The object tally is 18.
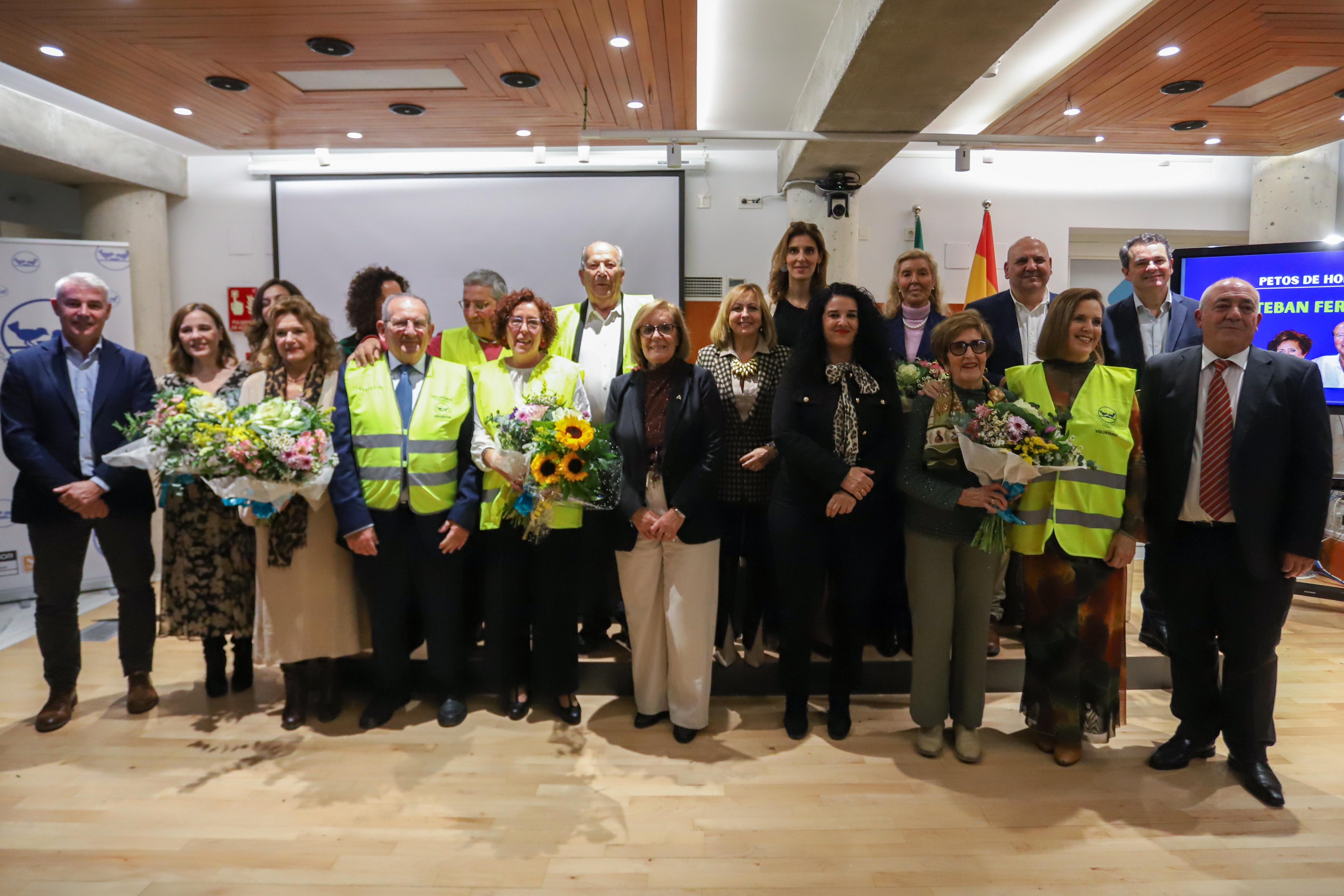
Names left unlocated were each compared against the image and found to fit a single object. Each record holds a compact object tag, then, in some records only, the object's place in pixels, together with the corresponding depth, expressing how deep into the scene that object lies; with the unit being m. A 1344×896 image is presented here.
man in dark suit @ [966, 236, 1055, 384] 3.30
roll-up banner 4.99
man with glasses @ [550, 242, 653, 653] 3.32
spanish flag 6.70
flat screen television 5.00
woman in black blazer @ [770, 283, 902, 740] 2.84
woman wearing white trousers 2.86
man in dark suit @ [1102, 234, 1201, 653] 3.46
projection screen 6.84
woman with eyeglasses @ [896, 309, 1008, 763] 2.70
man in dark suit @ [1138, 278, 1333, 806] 2.52
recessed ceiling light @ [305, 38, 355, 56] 4.14
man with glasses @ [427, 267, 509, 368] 3.62
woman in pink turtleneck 3.46
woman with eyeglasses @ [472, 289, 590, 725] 2.98
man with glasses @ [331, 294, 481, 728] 2.97
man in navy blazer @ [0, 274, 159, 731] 3.05
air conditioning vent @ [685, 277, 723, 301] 6.95
